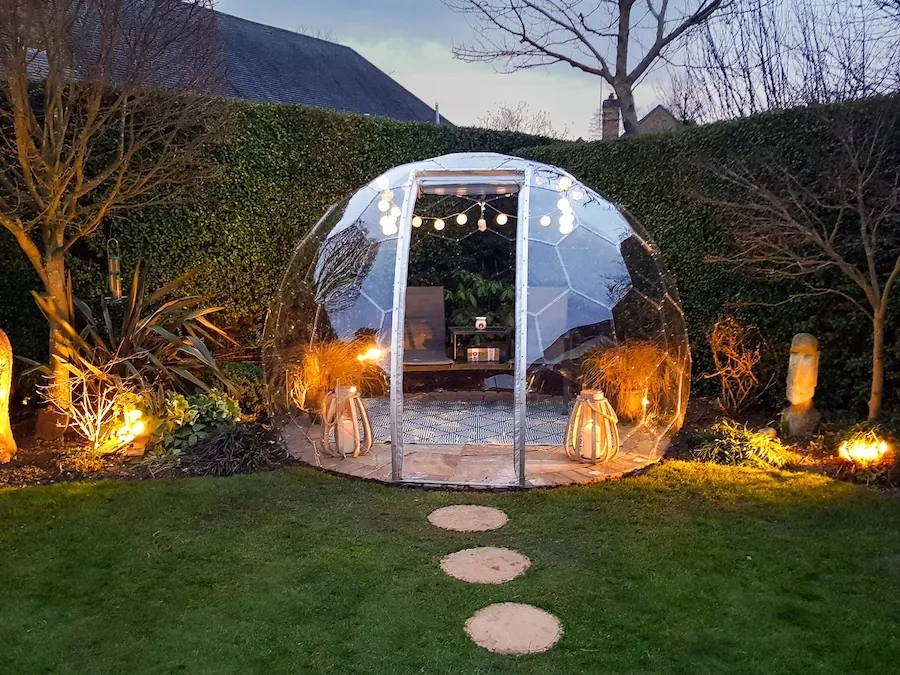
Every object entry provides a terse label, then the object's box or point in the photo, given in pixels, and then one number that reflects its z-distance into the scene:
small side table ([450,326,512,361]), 8.38
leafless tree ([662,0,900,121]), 5.92
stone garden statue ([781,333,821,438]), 6.09
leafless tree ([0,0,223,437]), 5.39
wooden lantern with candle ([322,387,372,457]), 5.66
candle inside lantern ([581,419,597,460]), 5.58
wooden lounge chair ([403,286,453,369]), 8.38
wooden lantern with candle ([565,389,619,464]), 5.54
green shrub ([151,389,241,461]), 5.75
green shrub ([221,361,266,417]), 6.90
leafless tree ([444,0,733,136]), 13.27
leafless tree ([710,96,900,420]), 5.48
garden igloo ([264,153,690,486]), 5.20
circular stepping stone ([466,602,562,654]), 3.06
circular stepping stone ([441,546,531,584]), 3.75
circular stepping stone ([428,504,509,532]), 4.45
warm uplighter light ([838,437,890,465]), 5.29
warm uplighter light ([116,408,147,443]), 5.81
